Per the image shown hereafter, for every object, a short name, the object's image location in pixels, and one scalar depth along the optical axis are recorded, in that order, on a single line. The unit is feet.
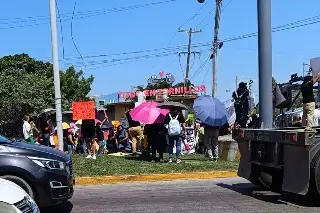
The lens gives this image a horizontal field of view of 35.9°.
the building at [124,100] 160.97
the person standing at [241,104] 49.57
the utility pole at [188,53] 165.11
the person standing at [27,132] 59.24
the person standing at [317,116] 45.35
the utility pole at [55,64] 48.29
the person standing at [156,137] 48.37
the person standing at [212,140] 49.26
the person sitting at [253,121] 55.84
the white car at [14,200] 14.06
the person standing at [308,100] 40.02
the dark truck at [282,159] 25.93
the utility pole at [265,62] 39.52
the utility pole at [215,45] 107.65
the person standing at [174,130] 46.80
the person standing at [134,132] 56.70
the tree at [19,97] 96.25
